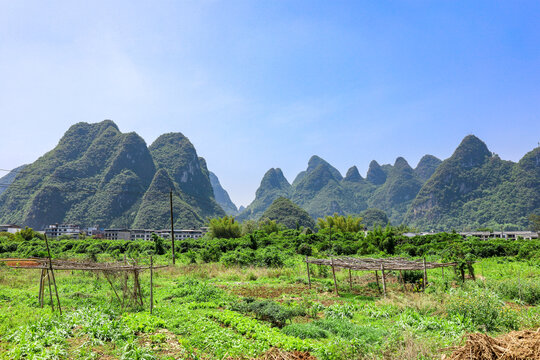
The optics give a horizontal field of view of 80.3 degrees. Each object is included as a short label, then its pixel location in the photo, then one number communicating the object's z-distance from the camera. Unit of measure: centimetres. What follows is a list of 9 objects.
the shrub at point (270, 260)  2245
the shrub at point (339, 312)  933
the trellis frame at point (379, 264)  1223
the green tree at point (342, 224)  5325
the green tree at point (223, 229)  4950
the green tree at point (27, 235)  4522
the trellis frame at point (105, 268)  962
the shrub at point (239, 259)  2308
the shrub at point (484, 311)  759
